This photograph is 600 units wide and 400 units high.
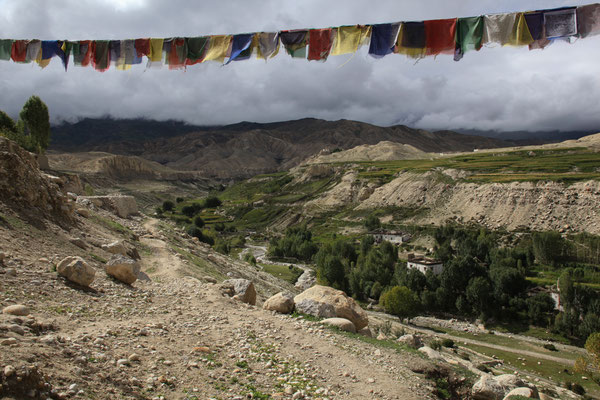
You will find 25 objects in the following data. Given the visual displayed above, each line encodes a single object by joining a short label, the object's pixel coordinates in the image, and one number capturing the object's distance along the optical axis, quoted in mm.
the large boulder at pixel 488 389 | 9102
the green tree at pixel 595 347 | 33500
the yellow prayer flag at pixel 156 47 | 14266
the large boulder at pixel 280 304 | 12070
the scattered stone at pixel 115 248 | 14719
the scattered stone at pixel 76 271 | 9844
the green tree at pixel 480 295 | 51594
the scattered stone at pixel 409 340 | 14803
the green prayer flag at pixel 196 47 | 13758
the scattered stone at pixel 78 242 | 13273
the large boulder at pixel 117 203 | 25722
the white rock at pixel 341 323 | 11328
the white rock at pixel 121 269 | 11555
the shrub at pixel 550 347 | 40916
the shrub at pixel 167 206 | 104931
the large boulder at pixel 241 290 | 13255
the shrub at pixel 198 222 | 94562
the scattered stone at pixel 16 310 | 7032
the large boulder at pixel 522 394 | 9059
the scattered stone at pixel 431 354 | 10836
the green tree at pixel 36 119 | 40531
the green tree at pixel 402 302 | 45562
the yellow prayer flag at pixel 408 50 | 12281
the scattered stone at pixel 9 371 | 4793
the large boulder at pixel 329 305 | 12086
